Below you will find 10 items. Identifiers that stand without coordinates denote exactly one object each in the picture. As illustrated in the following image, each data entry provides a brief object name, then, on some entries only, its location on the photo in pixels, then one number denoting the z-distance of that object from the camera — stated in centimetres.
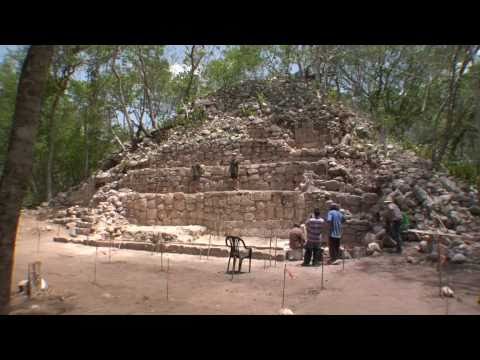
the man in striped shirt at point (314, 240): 823
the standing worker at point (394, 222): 822
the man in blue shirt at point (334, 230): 839
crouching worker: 912
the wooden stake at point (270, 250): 882
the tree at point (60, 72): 2025
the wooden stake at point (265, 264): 813
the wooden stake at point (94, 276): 654
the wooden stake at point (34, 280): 541
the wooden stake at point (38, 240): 1060
